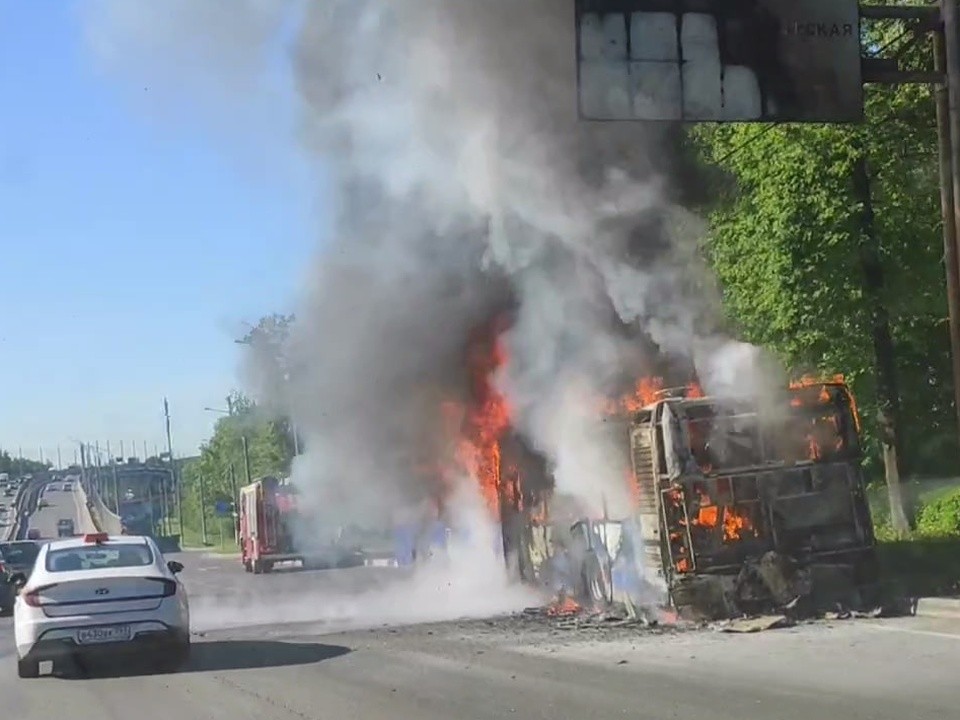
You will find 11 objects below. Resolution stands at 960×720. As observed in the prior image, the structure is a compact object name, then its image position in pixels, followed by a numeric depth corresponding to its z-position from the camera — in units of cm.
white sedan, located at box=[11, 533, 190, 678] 1290
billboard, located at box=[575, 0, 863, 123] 1434
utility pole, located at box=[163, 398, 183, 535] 11461
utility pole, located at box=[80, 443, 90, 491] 13619
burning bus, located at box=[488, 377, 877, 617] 1367
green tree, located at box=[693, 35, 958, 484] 2195
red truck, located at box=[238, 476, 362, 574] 3969
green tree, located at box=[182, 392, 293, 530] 7188
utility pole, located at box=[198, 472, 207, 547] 9296
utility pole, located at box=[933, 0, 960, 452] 1470
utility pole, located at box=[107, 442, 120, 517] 10831
